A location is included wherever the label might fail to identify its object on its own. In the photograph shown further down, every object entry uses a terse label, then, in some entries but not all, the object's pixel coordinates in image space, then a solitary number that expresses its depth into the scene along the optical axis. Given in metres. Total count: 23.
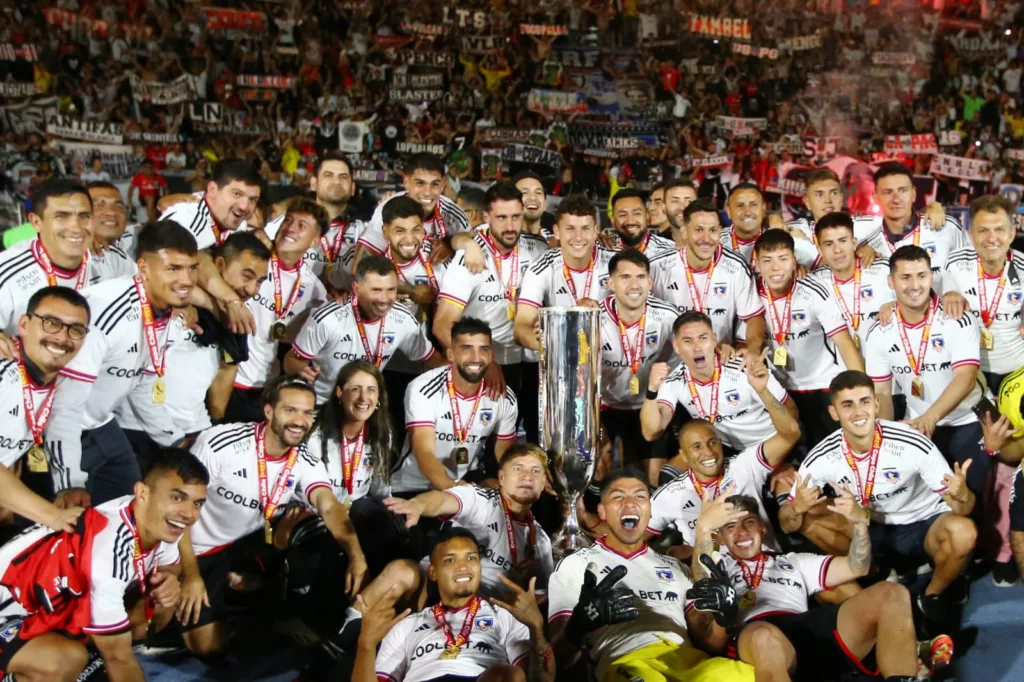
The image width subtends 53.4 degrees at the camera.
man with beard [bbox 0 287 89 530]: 3.67
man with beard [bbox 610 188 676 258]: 6.21
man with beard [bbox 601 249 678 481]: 5.19
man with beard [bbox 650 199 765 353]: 5.57
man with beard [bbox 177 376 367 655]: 4.13
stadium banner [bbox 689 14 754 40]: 16.67
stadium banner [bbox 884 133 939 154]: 13.36
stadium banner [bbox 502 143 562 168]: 12.23
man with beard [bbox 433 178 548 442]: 5.53
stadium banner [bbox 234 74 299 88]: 13.80
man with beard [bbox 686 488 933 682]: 3.49
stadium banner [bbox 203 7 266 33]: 14.63
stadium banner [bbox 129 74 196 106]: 13.10
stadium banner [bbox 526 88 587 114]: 14.73
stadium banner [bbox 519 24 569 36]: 15.75
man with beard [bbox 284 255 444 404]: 5.11
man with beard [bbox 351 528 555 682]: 3.53
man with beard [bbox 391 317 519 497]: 4.80
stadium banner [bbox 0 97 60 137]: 12.40
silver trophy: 4.08
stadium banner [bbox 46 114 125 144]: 11.94
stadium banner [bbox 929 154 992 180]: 11.73
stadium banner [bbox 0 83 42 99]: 12.52
